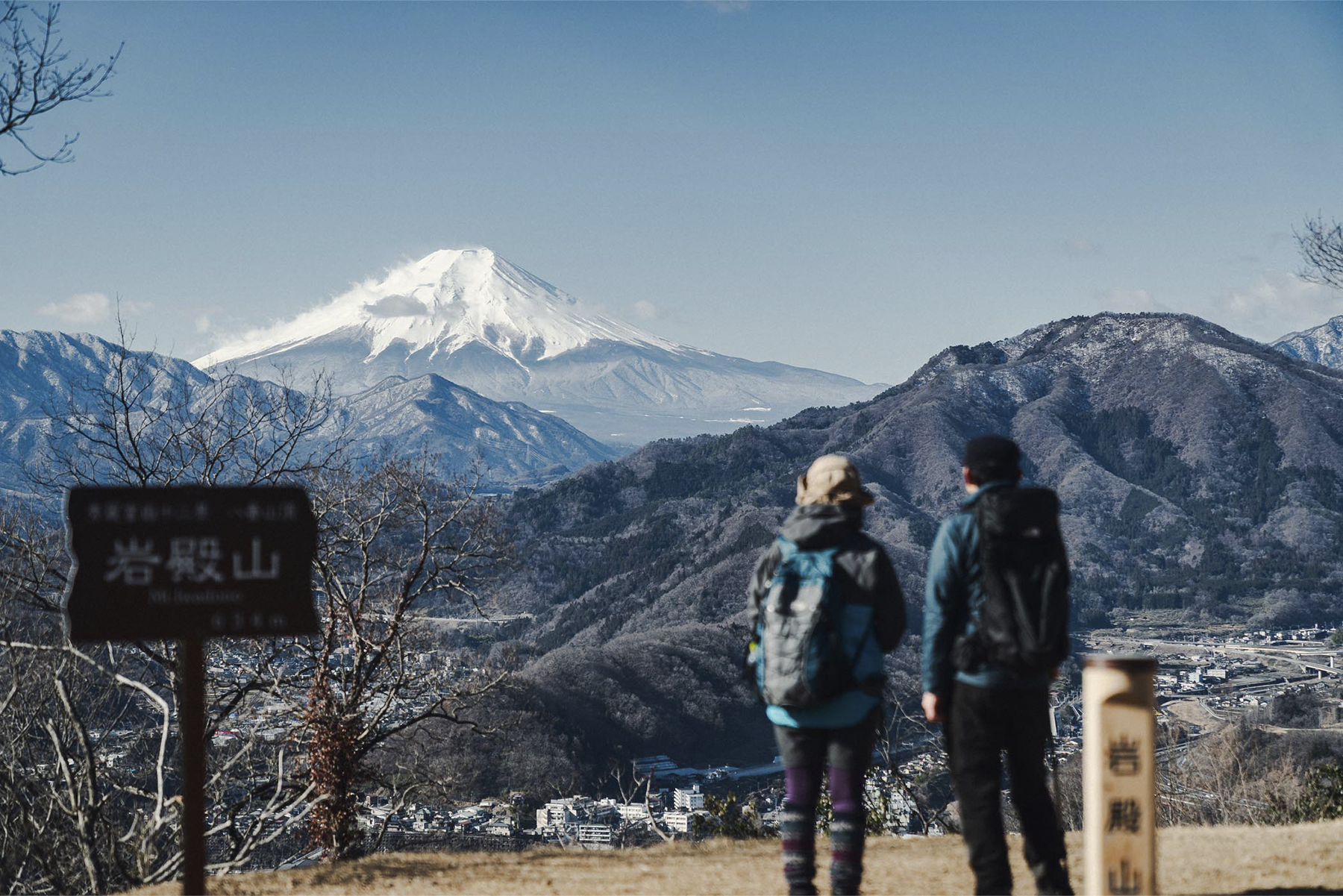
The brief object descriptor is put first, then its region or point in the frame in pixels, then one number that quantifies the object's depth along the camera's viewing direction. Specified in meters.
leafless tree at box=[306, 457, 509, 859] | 9.80
